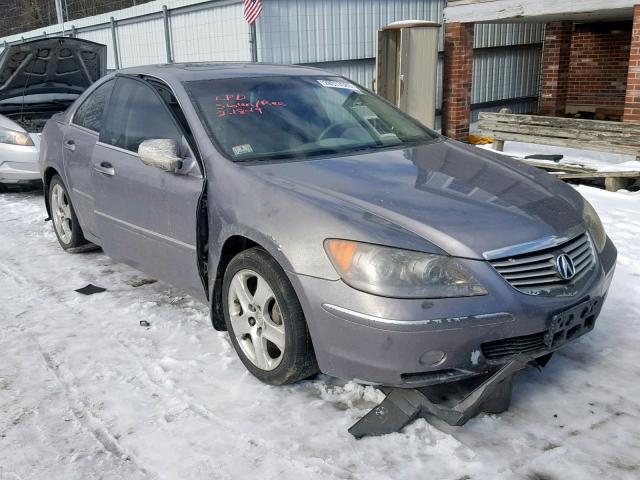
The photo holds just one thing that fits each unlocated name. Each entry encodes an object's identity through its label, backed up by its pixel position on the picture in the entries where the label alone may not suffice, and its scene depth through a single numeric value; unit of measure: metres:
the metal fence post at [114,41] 15.41
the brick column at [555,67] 12.03
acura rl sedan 2.56
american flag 9.42
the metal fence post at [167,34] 12.59
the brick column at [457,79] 10.80
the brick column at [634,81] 8.14
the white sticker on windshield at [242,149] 3.35
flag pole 10.00
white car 7.48
